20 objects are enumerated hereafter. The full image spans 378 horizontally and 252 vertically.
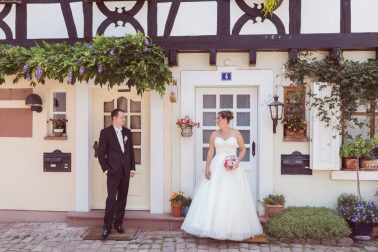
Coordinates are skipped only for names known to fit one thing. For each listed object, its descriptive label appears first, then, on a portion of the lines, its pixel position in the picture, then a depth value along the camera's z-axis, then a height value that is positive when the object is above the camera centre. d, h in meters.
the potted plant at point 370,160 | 6.86 -0.56
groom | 6.45 -0.60
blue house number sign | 7.14 +0.75
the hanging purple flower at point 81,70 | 6.49 +0.76
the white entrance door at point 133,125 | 7.48 -0.04
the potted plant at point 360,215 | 6.46 -1.33
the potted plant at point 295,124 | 7.01 -0.01
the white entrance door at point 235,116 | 7.29 +0.11
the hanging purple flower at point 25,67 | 6.64 +0.82
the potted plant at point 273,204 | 6.86 -1.25
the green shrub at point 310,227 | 6.35 -1.48
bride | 6.19 -1.08
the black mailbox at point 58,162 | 7.42 -0.66
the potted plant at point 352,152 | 6.70 -0.43
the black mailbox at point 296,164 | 7.05 -0.64
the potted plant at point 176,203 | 7.02 -1.26
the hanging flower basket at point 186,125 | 7.05 -0.04
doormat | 6.51 -1.66
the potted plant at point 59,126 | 7.43 -0.06
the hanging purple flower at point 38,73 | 6.53 +0.72
